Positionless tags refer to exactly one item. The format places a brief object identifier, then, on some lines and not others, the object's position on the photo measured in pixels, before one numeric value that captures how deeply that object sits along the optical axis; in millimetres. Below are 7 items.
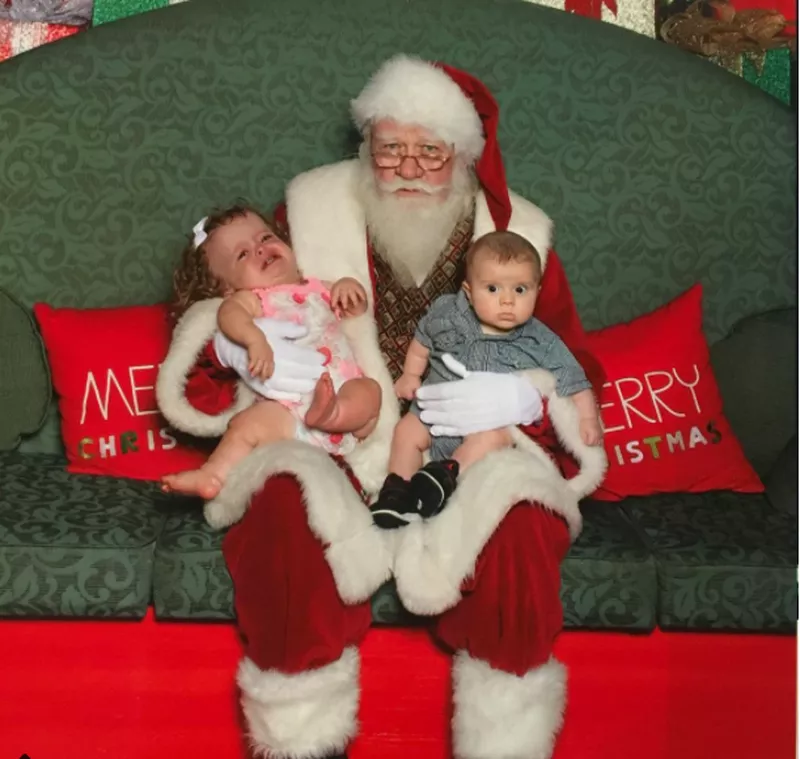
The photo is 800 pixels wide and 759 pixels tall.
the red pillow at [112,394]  2490
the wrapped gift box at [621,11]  3049
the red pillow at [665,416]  2490
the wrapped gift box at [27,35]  2996
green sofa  2701
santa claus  1940
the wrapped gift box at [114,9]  2979
